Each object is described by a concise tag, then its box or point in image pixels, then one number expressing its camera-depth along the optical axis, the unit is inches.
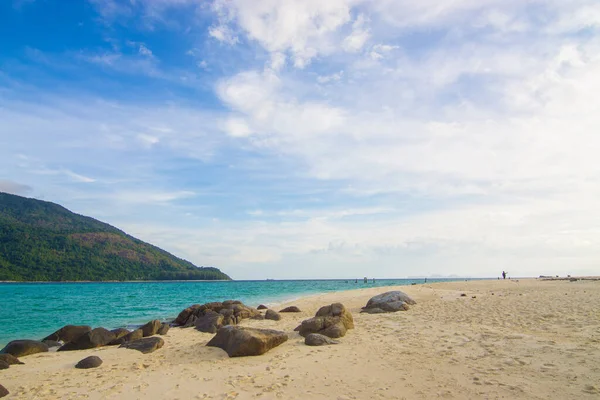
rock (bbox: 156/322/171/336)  665.1
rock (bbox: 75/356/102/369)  412.3
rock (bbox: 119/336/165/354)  496.1
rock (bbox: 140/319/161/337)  636.7
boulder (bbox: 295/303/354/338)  495.4
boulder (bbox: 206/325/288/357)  411.5
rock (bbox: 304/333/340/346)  451.6
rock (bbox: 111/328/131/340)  597.1
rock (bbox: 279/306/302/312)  902.6
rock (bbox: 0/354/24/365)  436.8
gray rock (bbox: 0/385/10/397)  308.3
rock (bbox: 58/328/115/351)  546.9
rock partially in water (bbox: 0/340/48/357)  498.6
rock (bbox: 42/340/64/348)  598.4
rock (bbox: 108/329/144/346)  569.9
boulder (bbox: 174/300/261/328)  769.6
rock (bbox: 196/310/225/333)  670.5
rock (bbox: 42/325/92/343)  633.0
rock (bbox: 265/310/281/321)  781.7
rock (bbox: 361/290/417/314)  761.0
